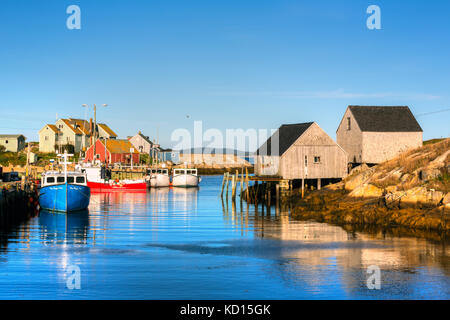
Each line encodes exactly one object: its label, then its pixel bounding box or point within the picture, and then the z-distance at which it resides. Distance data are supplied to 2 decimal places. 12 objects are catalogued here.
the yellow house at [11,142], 119.50
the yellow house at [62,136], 116.06
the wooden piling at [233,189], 60.84
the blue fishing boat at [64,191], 44.34
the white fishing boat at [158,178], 91.19
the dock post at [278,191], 57.28
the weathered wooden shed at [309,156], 56.31
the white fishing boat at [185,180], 94.19
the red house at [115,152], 107.06
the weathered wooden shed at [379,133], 57.81
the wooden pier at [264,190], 57.54
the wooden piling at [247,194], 60.20
